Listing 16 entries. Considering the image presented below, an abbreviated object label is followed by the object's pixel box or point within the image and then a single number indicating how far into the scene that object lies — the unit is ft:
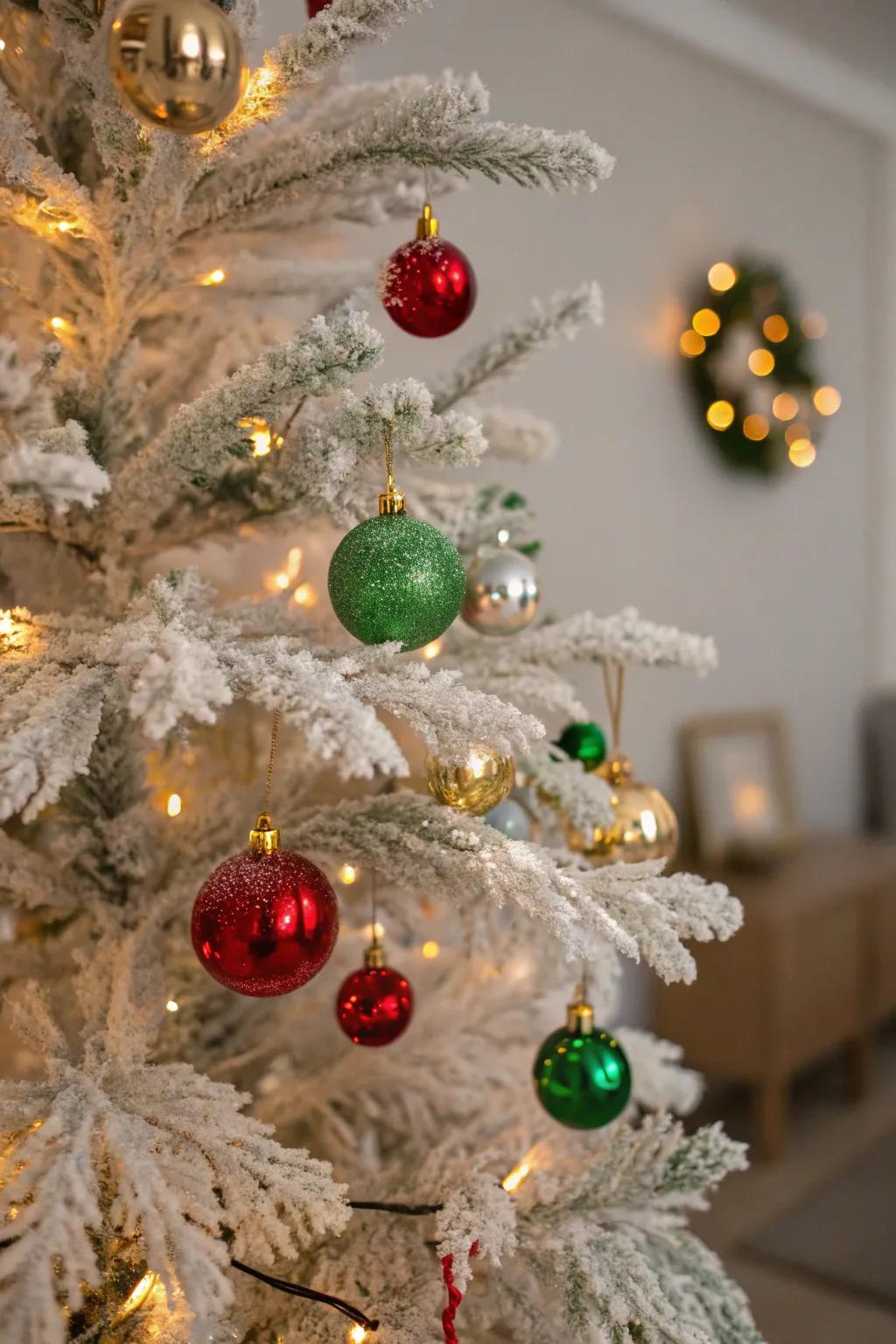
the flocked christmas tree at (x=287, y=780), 1.96
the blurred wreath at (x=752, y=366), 8.00
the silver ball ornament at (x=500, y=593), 3.14
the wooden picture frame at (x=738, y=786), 8.03
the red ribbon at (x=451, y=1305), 2.29
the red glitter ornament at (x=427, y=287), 2.66
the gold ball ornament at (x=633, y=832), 3.20
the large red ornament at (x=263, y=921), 2.20
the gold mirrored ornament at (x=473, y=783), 2.49
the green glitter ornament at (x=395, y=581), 2.18
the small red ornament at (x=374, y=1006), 2.99
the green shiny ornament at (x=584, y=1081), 2.97
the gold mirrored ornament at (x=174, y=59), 1.93
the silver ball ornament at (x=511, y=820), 3.25
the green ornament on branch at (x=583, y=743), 3.43
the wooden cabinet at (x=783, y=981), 7.45
